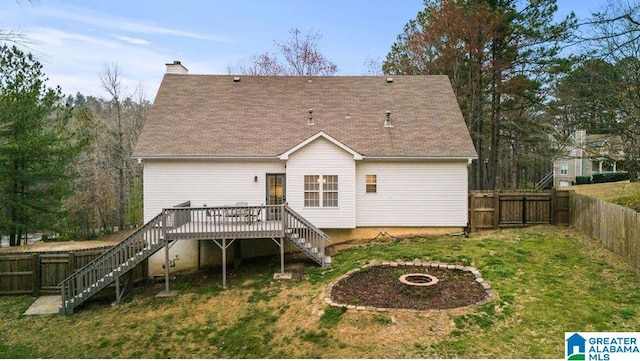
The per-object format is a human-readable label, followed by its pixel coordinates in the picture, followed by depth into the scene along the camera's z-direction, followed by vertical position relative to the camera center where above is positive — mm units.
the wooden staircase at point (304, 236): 13266 -1976
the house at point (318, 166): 15250 +447
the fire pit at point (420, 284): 10174 -2836
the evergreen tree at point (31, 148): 17922 +1424
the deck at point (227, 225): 13000 -1611
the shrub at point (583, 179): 33250 -183
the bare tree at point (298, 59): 34688 +10451
